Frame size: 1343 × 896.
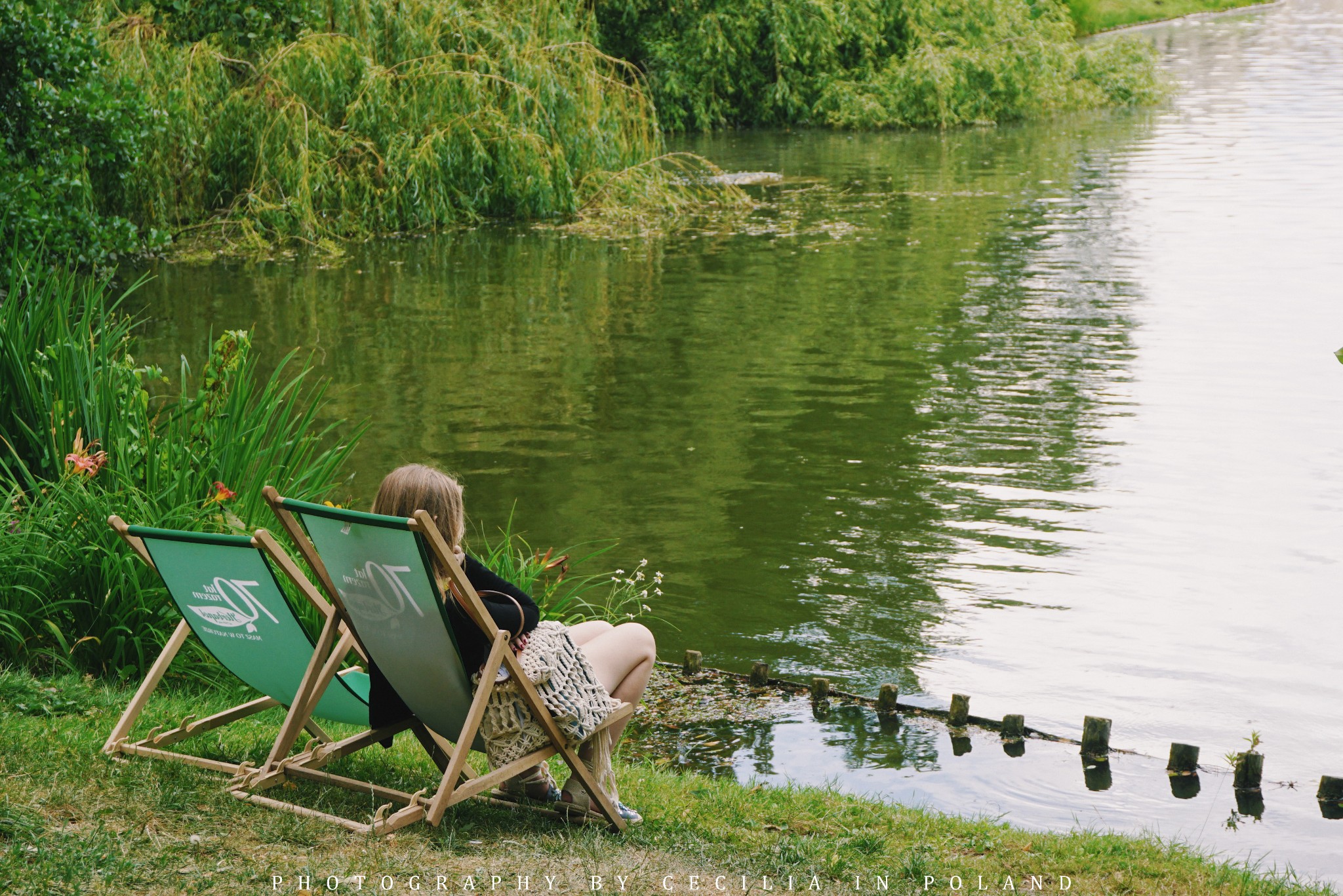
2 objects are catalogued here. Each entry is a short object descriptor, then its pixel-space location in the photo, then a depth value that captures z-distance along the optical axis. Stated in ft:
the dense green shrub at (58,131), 35.27
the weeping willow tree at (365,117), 58.23
